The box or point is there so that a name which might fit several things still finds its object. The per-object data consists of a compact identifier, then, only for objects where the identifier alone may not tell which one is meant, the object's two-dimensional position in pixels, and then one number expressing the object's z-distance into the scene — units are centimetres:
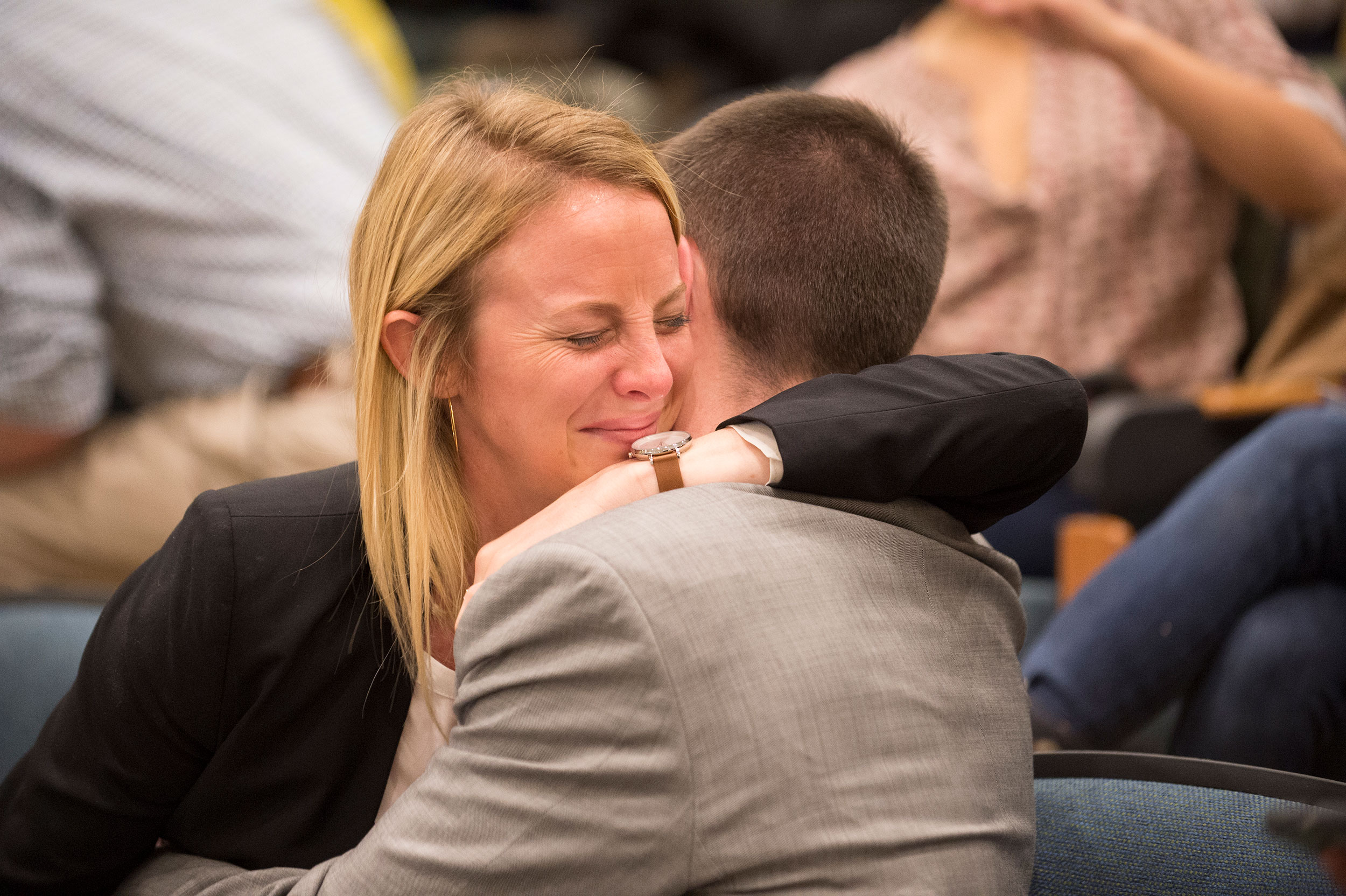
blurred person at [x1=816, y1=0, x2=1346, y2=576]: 584
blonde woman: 468
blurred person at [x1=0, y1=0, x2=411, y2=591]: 537
